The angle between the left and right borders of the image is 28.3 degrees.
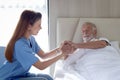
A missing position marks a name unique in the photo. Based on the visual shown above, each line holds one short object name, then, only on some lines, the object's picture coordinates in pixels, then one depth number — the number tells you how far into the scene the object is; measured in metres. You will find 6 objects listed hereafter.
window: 3.11
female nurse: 1.87
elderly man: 2.33
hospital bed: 2.69
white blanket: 1.96
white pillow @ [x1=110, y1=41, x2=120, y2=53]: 2.53
